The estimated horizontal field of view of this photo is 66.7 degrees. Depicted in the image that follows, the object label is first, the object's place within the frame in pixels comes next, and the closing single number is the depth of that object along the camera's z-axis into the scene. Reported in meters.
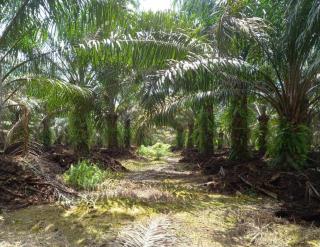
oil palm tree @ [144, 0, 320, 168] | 4.07
